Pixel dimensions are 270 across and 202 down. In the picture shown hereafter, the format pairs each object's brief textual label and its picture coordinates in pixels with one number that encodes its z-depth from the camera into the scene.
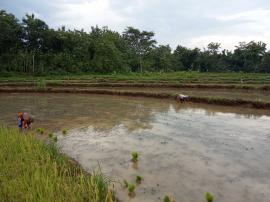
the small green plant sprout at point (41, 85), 18.38
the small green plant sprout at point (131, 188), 4.17
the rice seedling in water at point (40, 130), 7.76
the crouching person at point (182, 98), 12.91
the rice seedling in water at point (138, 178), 4.59
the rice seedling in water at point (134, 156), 5.56
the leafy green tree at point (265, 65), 30.42
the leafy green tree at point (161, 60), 36.86
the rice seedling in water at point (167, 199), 3.68
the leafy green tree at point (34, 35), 29.27
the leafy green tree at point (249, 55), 34.98
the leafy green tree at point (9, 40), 27.00
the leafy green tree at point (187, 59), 40.03
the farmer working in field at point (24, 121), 7.90
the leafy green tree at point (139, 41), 37.45
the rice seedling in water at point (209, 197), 3.79
